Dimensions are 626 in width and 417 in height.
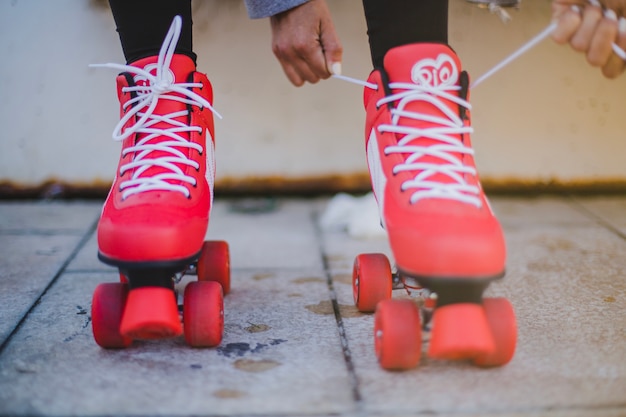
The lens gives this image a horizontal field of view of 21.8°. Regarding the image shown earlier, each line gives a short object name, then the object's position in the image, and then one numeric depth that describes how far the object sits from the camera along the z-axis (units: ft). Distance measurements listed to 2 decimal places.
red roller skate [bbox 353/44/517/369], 4.39
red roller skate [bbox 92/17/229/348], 4.50
